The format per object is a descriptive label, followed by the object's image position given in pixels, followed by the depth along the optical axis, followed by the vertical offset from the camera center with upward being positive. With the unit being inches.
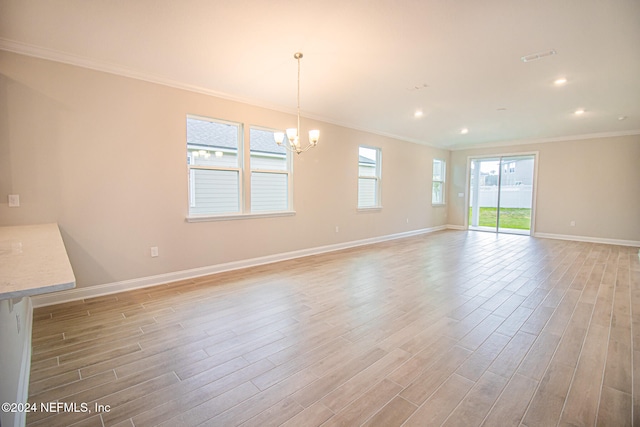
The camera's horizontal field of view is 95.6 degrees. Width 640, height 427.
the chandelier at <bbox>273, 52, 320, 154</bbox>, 143.3 +29.5
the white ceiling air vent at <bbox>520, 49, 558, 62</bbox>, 118.9 +59.1
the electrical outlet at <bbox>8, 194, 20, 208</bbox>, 113.9 -2.3
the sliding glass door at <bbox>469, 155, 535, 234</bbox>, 324.8 +2.7
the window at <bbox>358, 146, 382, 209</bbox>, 261.6 +17.3
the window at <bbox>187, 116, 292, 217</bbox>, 164.4 +14.8
